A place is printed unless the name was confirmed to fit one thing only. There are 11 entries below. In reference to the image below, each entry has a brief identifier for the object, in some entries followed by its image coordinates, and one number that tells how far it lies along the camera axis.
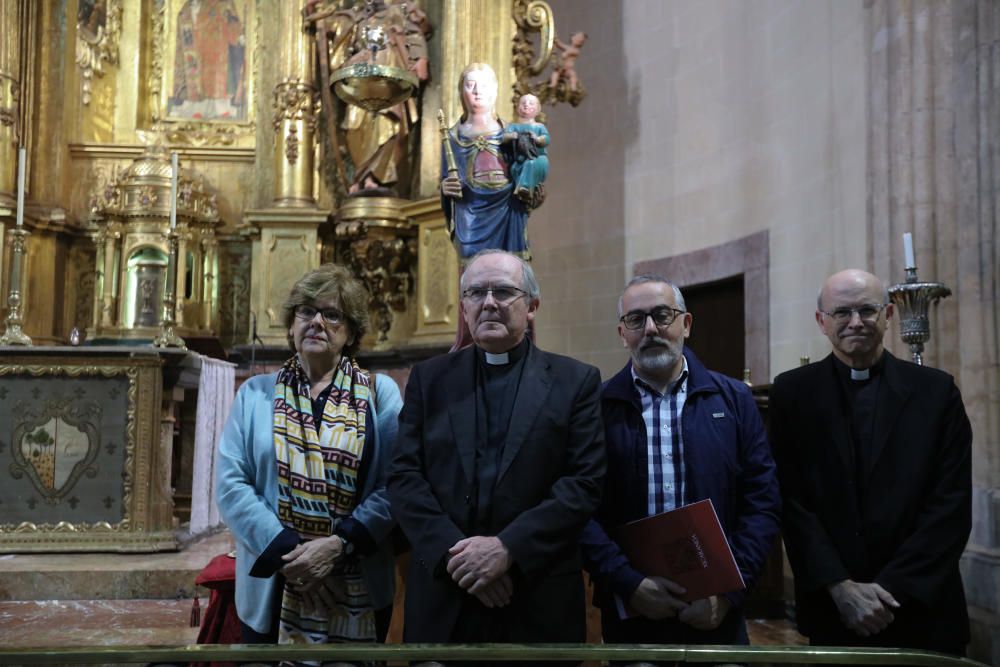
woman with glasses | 2.44
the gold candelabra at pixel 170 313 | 5.98
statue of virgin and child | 5.95
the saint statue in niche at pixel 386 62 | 8.30
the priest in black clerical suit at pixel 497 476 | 2.24
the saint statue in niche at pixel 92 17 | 9.16
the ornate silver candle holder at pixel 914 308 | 4.13
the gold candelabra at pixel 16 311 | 5.84
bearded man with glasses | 2.36
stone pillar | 4.52
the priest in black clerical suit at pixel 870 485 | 2.49
